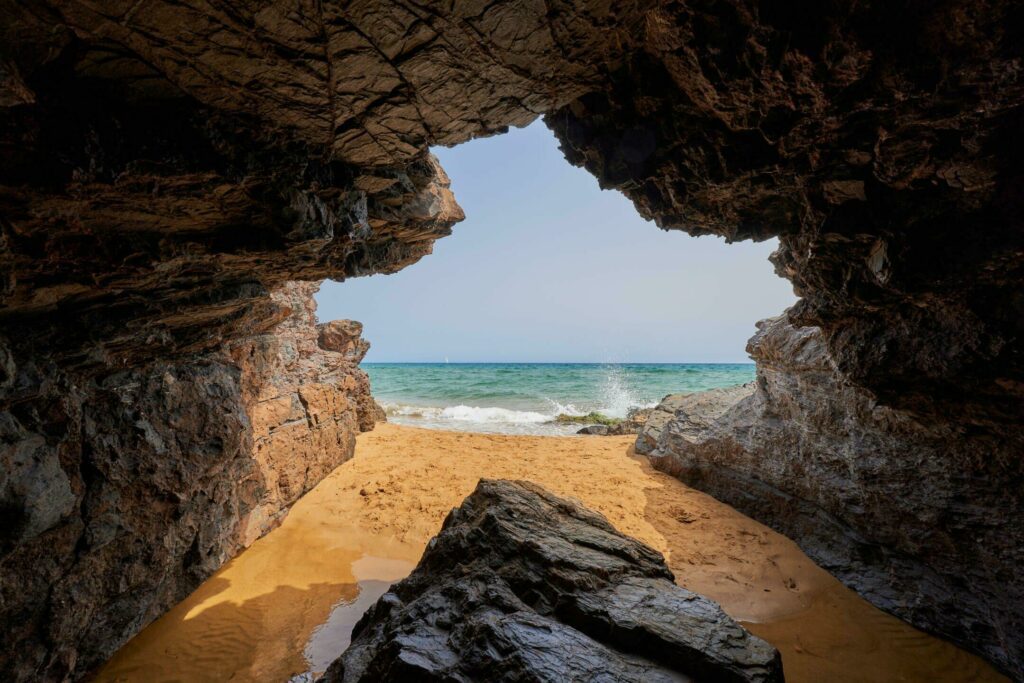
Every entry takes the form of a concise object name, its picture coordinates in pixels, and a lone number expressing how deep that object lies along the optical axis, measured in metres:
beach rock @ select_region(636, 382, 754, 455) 8.94
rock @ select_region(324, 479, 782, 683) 2.72
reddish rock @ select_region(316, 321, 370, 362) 11.73
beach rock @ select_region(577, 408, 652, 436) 14.06
